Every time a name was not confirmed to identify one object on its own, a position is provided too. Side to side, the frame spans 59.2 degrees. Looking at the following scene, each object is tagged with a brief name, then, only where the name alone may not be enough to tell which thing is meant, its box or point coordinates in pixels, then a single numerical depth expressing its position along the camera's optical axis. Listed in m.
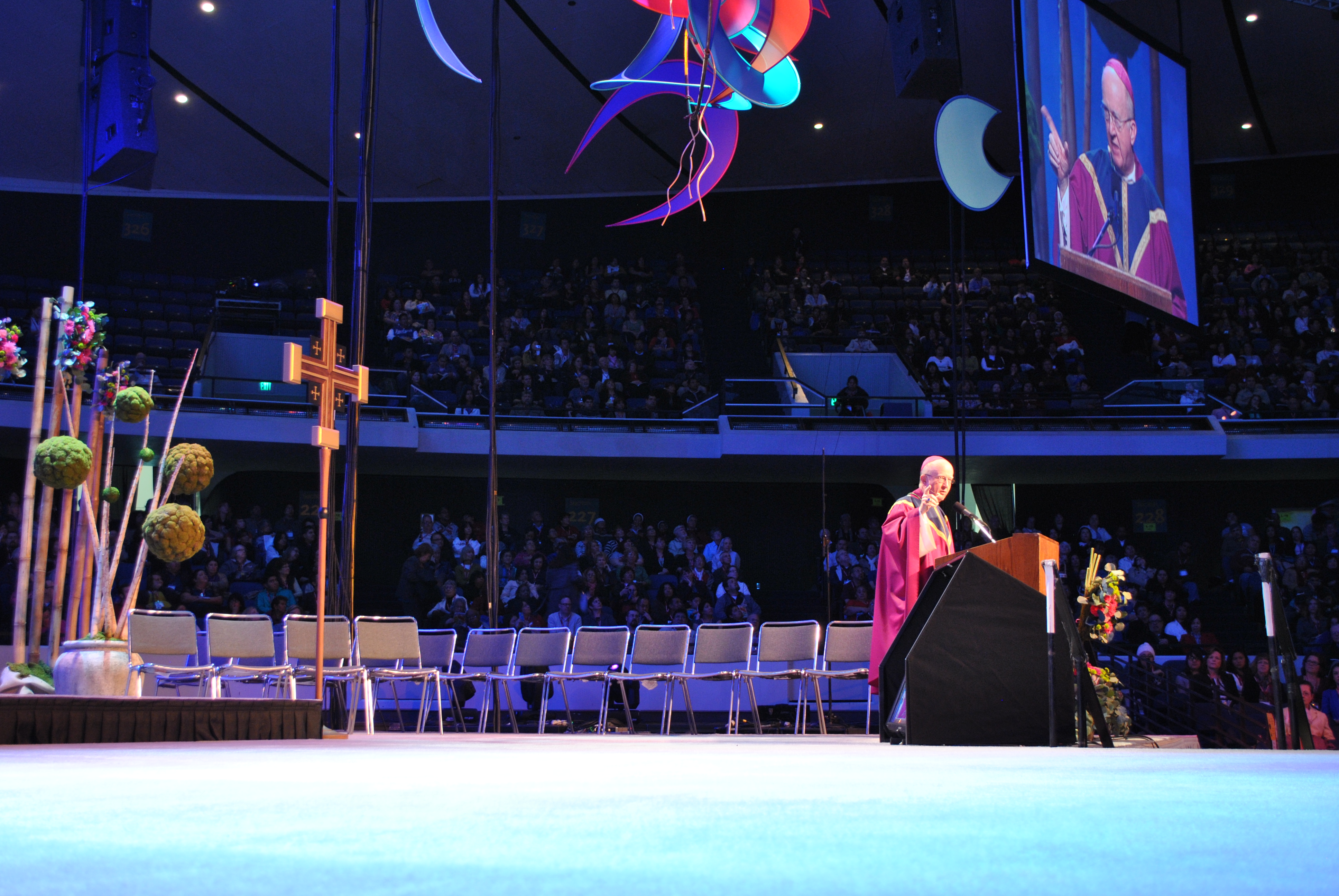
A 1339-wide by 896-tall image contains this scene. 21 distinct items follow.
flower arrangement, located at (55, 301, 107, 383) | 5.30
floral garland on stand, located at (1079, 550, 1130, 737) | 5.88
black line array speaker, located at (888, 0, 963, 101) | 11.82
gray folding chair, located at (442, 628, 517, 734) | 8.44
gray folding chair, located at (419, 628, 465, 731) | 8.59
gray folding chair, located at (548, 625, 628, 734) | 8.44
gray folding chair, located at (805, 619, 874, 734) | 8.38
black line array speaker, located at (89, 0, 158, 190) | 11.65
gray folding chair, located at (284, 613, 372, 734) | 7.33
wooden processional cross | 5.24
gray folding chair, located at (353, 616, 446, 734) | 7.88
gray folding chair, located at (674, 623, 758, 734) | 8.43
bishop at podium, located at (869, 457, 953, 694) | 5.81
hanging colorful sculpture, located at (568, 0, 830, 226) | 7.41
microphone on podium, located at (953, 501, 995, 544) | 4.83
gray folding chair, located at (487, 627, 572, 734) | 8.44
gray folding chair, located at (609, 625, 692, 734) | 8.55
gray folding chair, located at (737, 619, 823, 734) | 8.38
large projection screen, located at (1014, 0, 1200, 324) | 8.84
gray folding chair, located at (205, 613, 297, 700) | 7.37
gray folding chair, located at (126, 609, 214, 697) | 7.30
